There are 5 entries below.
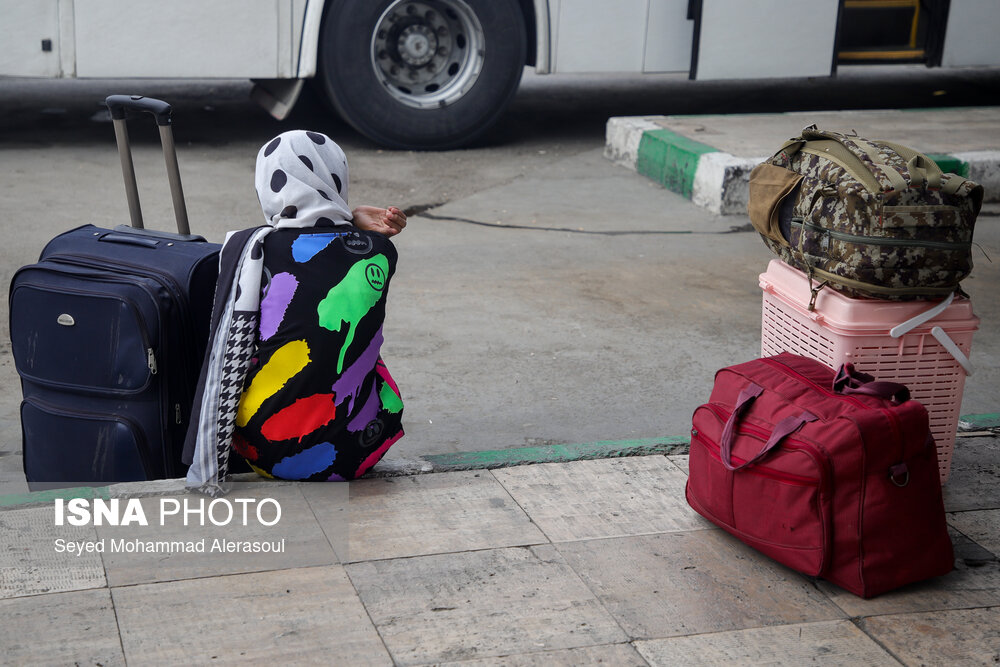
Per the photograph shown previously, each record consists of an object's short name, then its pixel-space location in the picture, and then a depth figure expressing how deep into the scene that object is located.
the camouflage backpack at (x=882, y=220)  2.85
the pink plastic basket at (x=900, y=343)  2.96
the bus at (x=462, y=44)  7.12
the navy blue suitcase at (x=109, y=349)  2.84
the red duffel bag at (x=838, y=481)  2.51
